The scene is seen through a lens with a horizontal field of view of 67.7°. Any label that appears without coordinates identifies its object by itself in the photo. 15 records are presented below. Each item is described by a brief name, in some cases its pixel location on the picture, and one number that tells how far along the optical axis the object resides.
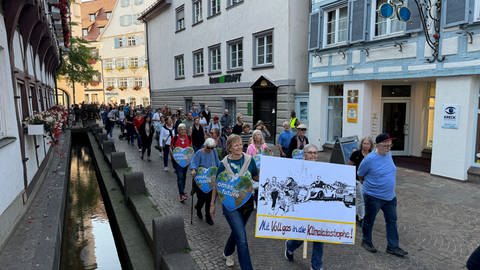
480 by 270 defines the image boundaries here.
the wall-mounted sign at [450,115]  9.33
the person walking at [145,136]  13.05
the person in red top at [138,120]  13.32
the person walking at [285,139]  8.56
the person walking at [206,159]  6.08
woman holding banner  4.42
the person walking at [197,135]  10.52
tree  28.34
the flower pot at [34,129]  7.47
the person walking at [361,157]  5.93
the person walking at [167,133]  10.51
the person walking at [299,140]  8.04
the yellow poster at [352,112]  12.43
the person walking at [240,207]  4.24
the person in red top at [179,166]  7.75
